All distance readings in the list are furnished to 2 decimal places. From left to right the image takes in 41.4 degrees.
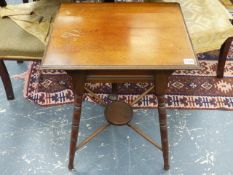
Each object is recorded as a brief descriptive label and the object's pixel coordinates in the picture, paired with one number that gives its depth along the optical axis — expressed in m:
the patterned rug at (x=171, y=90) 1.89
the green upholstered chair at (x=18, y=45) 1.61
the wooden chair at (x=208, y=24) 1.70
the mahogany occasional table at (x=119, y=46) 1.18
